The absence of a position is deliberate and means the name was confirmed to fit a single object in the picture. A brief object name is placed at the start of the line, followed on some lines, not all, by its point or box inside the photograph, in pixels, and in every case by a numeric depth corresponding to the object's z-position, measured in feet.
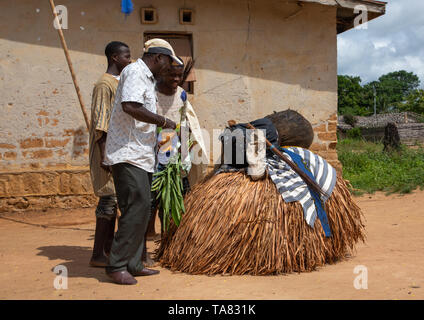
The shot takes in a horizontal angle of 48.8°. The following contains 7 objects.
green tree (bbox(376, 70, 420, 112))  184.75
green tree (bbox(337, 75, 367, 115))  171.83
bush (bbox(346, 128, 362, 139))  86.31
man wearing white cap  10.48
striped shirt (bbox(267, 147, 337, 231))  11.67
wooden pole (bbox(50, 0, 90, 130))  19.61
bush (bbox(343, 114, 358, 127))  102.99
